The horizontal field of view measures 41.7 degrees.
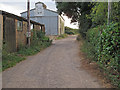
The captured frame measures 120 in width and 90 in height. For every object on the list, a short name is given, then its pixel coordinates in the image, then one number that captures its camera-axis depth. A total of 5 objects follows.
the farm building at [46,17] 37.72
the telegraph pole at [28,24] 14.75
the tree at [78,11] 19.64
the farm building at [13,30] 11.20
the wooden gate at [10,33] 11.50
